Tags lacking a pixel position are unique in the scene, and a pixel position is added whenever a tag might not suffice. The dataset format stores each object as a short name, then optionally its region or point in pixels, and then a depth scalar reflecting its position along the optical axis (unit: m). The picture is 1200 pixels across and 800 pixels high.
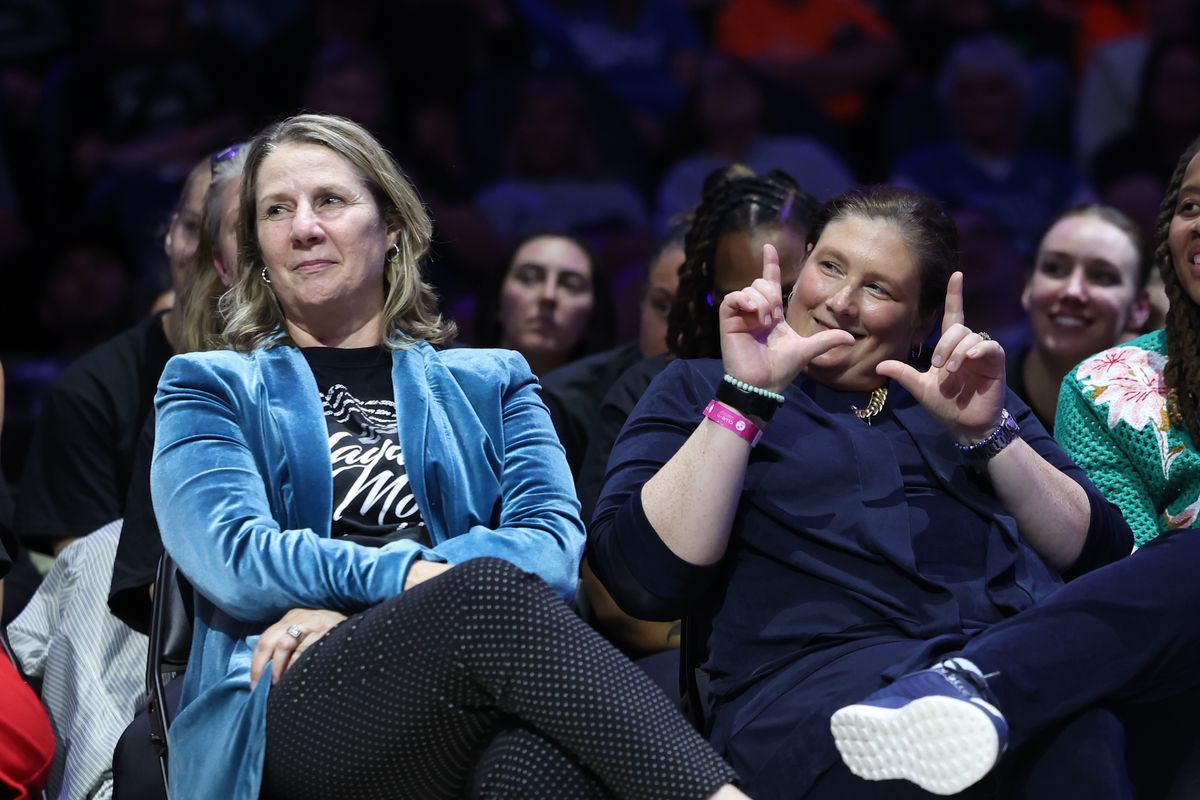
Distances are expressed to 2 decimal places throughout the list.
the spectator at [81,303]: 9.48
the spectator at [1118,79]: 11.67
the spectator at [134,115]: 9.87
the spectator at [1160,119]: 11.43
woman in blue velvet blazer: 3.63
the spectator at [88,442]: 6.00
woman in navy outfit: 3.78
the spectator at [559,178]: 10.70
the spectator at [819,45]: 11.41
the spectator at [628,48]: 11.09
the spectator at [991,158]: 11.41
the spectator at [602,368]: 6.54
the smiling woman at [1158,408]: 4.93
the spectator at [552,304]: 7.93
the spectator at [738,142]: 11.02
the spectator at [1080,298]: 7.04
